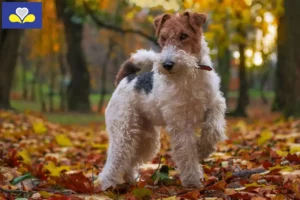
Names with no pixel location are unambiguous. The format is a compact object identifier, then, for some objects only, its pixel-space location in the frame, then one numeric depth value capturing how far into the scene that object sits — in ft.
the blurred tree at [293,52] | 35.35
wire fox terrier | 13.67
